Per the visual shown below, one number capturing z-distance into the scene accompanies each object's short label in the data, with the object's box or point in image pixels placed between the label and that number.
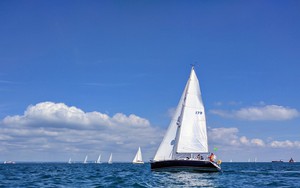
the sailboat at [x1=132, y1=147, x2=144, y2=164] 186.75
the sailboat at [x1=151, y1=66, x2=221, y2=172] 61.44
